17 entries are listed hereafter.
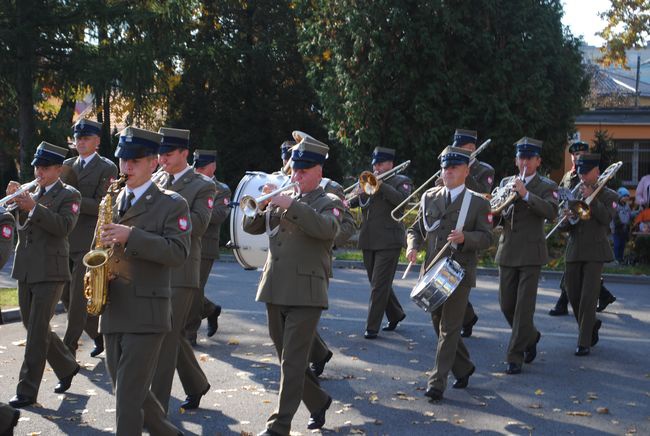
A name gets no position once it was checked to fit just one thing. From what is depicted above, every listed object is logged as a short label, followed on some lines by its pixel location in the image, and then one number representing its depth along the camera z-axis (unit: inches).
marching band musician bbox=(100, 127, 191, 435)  225.6
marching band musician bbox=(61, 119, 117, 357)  376.8
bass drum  405.7
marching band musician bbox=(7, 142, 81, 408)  309.3
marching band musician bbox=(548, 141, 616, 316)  495.9
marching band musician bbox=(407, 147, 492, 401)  325.4
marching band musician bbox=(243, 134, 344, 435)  270.8
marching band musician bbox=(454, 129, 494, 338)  439.8
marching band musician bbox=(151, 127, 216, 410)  291.2
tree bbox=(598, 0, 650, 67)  1002.1
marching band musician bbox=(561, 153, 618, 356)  408.5
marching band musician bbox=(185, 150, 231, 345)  401.7
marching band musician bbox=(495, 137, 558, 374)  370.6
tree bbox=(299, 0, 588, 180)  939.3
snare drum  319.3
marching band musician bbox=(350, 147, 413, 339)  433.4
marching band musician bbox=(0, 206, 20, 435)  247.6
